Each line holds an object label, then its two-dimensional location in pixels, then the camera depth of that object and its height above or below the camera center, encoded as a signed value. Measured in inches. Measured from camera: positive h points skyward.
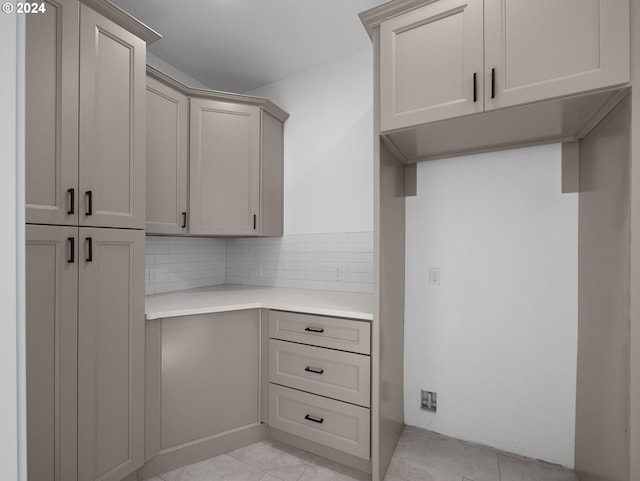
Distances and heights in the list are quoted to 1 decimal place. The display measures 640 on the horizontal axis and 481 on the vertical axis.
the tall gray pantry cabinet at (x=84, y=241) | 48.6 -0.4
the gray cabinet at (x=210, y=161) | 78.7 +22.1
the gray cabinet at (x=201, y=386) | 66.8 -33.9
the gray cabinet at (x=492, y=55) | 45.4 +30.5
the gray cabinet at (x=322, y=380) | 65.9 -31.9
